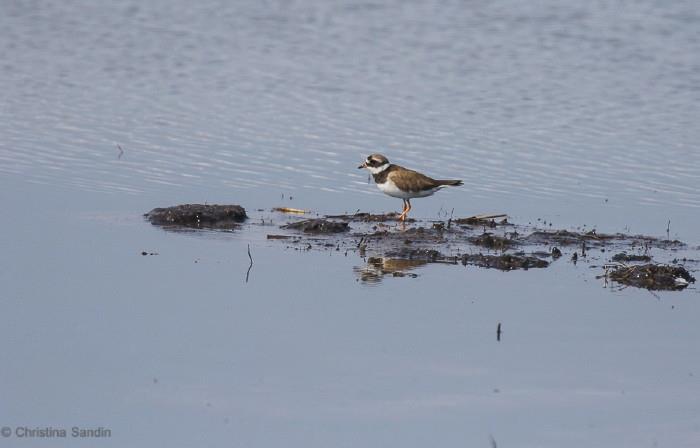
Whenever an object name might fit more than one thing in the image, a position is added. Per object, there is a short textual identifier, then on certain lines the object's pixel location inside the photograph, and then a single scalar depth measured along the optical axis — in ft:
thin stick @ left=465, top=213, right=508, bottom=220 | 50.52
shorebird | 51.90
